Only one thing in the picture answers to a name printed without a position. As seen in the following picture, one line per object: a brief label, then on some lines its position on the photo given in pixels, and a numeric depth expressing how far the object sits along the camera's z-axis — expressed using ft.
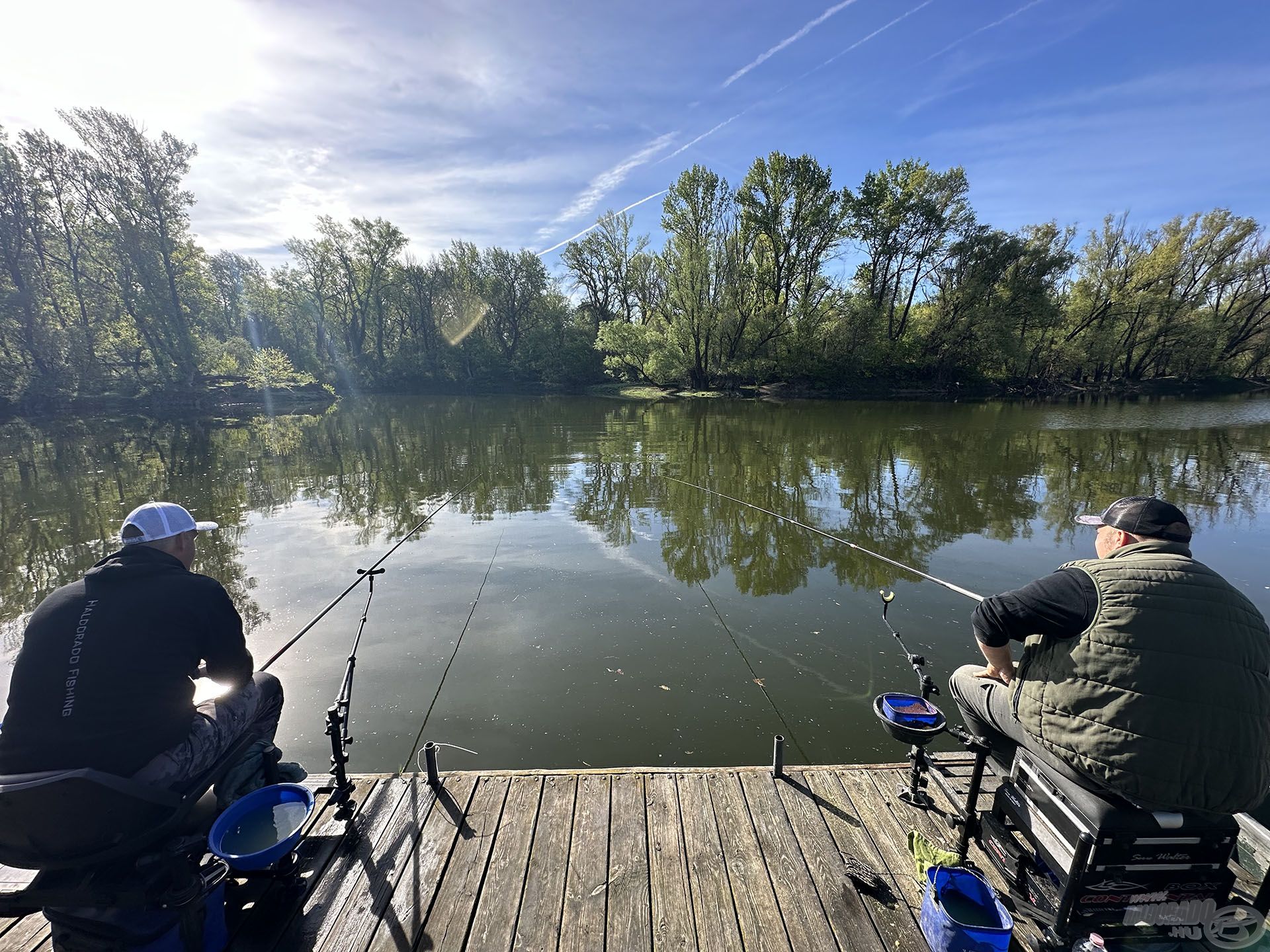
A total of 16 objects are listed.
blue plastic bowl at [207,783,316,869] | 7.61
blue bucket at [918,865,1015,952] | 7.11
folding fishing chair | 6.03
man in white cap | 6.78
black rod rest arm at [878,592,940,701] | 10.82
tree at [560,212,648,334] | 160.15
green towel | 8.91
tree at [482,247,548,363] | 174.60
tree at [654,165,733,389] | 126.41
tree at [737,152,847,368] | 126.41
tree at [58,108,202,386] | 99.14
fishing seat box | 6.46
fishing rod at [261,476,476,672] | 11.42
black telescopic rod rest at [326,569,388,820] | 9.91
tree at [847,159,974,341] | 126.72
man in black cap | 6.16
